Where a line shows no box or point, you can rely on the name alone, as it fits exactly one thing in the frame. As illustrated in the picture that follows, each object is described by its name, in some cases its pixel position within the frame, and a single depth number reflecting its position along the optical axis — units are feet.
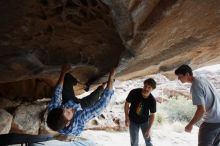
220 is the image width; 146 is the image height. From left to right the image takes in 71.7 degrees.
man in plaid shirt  6.21
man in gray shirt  6.55
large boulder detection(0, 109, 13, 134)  9.79
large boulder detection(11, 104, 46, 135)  10.61
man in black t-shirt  8.63
